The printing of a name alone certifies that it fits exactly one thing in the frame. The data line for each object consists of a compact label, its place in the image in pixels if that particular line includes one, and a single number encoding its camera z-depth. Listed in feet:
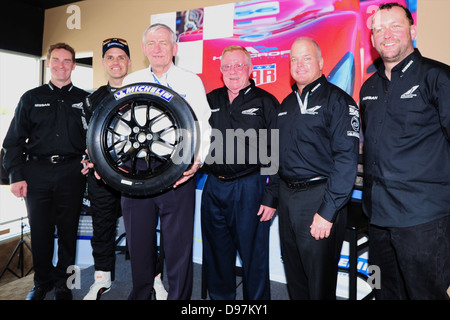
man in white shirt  6.06
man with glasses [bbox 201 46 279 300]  6.85
